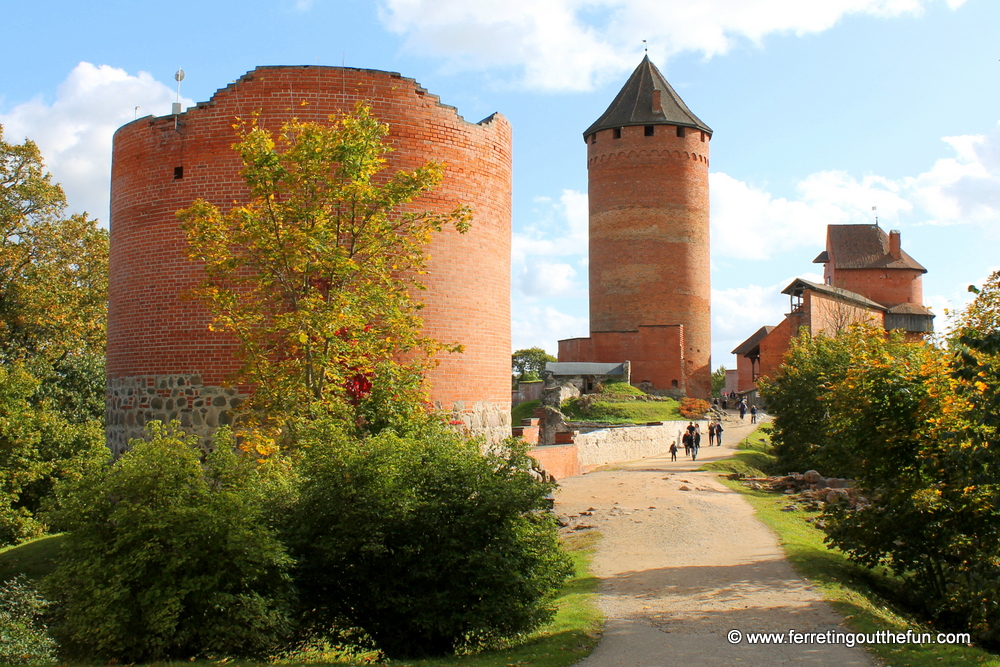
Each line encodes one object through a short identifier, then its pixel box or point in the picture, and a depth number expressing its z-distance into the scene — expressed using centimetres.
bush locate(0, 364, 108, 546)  1733
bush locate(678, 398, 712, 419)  4216
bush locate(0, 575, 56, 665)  905
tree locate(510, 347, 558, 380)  8962
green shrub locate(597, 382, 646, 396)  4522
